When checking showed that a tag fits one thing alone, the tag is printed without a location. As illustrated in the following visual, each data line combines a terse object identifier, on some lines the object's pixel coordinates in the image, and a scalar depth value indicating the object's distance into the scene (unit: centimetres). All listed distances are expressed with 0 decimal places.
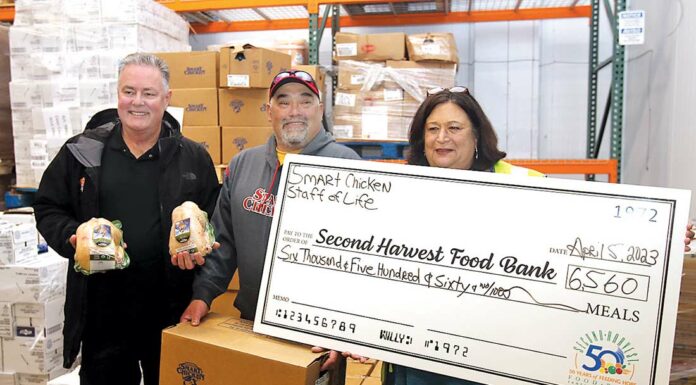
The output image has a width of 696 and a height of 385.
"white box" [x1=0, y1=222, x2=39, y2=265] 326
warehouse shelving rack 411
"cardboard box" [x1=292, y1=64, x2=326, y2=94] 428
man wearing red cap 195
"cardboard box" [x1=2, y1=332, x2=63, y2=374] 333
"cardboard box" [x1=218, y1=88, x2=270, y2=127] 394
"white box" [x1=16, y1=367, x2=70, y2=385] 336
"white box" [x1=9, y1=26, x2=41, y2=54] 452
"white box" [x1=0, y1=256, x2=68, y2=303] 331
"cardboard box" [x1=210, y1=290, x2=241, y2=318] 313
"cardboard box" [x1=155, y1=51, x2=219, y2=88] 394
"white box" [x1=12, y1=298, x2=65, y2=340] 334
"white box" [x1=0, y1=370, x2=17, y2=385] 337
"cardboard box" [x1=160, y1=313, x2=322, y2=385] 142
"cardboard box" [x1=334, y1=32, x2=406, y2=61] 420
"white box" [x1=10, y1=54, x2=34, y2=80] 454
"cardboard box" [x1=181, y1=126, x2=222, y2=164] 401
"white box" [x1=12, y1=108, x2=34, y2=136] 457
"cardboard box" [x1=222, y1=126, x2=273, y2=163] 396
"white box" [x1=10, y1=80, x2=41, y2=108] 450
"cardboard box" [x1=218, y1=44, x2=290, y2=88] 379
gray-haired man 198
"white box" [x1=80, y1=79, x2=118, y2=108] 433
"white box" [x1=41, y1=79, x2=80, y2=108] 438
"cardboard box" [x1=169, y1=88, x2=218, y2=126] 398
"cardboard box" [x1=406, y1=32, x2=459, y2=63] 410
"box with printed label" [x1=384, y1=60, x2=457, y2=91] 415
